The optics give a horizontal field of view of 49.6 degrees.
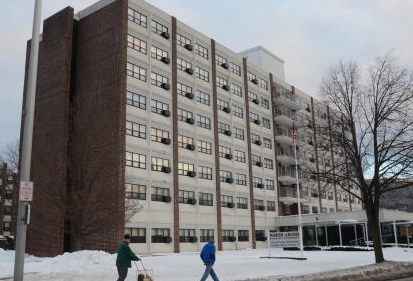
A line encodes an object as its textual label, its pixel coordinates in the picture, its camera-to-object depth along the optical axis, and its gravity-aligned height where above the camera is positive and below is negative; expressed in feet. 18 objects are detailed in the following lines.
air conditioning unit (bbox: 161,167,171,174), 133.99 +20.29
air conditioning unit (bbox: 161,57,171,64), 141.59 +55.47
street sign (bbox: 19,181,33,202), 35.83 +3.90
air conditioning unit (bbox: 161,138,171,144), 135.74 +29.16
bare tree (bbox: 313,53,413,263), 78.84 +18.48
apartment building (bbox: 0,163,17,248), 288.71 +26.54
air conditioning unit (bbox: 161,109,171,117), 137.40 +37.92
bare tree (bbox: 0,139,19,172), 216.54 +39.73
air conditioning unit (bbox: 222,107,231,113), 166.42 +46.68
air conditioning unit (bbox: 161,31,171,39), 143.64 +64.11
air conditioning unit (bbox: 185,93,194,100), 148.87 +46.49
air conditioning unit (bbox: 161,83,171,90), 139.74 +46.63
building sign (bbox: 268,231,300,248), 103.44 -0.62
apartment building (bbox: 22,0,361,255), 111.55 +30.55
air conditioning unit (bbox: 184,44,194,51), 152.84 +64.06
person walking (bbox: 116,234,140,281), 42.34 -1.85
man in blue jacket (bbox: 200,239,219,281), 47.65 -1.93
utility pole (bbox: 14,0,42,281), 35.06 +7.96
